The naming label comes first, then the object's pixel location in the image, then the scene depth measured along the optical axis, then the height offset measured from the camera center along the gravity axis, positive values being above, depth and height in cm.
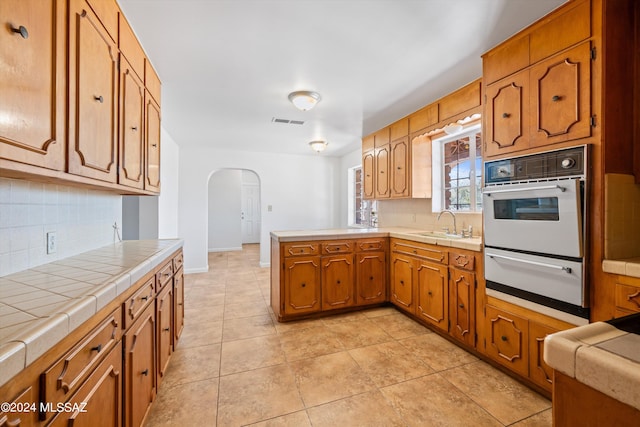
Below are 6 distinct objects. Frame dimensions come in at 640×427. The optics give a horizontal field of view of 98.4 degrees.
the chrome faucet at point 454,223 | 311 -9
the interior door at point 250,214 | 905 +0
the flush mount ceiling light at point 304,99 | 287 +122
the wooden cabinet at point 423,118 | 303 +112
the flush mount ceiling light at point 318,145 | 466 +118
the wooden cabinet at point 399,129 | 351 +113
